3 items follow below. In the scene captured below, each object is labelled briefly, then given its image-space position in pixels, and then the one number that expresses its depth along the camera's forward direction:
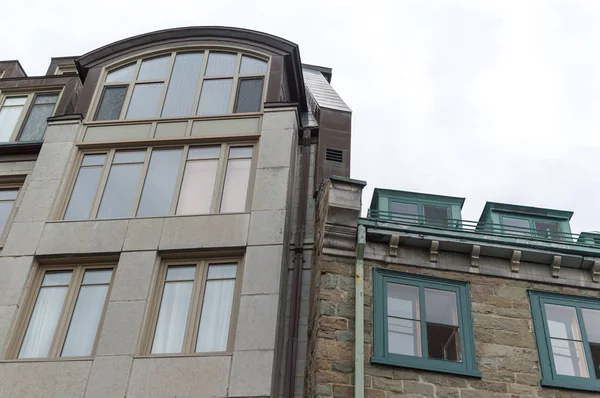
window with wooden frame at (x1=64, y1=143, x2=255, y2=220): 17.47
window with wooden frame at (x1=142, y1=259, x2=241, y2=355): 15.07
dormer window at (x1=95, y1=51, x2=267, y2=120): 19.69
